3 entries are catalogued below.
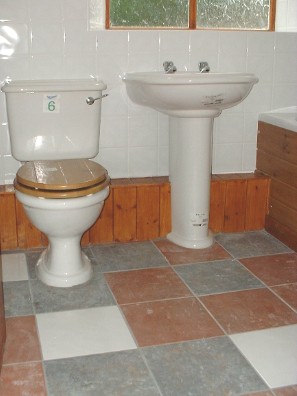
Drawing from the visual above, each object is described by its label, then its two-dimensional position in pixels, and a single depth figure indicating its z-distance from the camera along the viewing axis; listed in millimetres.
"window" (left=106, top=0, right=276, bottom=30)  2812
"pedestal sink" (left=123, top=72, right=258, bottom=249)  2408
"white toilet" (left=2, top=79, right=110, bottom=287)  2197
